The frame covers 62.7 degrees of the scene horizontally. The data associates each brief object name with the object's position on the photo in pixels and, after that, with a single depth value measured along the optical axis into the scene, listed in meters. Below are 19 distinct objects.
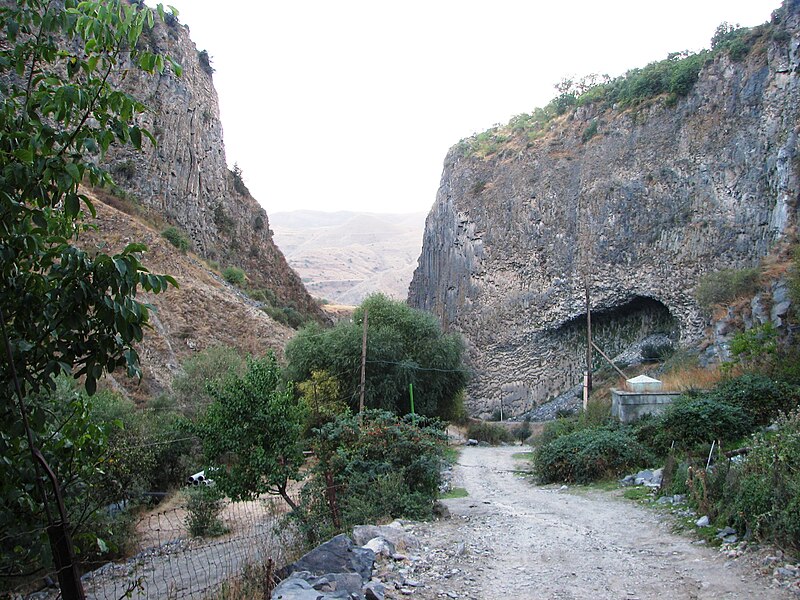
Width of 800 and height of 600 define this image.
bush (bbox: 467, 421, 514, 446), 33.06
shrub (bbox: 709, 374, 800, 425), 13.49
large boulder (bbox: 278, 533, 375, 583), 6.06
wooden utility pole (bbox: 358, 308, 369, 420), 20.54
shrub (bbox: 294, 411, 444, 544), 9.20
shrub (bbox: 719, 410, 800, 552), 6.35
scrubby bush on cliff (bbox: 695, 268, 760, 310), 26.06
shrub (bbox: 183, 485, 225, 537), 13.31
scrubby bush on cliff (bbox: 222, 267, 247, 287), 37.66
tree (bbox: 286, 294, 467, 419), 28.17
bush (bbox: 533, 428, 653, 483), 14.66
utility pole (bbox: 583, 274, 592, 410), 27.20
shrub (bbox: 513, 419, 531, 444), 33.75
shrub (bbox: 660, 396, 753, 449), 13.05
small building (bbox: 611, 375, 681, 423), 17.77
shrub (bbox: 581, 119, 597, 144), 41.88
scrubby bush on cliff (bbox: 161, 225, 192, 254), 32.98
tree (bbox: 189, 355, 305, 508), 10.30
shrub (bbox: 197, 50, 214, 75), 42.68
